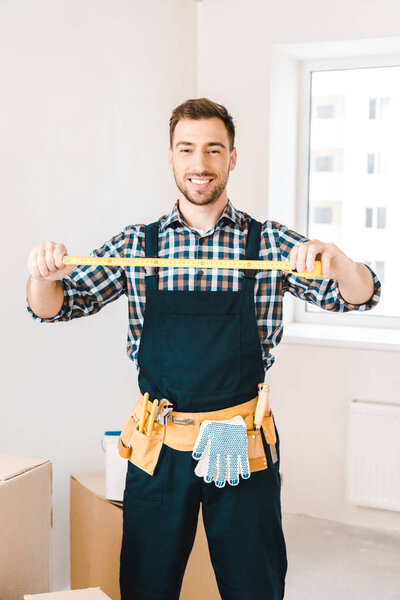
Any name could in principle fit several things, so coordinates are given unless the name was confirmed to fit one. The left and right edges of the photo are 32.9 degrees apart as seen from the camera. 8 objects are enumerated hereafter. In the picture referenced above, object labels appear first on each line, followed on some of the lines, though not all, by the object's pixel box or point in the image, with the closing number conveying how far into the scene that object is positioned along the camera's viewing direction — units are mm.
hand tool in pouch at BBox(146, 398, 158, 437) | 1783
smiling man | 1773
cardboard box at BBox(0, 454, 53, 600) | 1732
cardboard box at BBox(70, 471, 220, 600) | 2271
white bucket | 2262
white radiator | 3193
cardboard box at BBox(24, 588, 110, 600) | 1553
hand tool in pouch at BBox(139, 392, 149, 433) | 1809
